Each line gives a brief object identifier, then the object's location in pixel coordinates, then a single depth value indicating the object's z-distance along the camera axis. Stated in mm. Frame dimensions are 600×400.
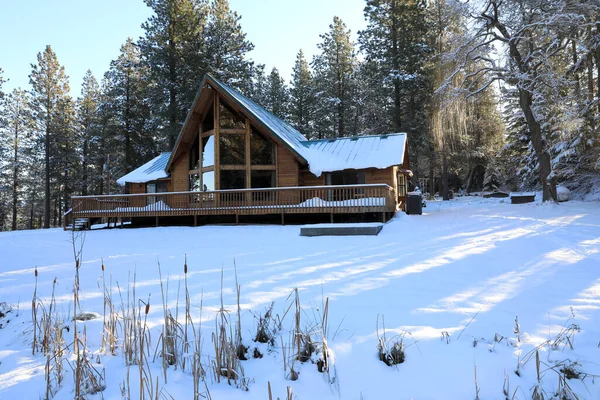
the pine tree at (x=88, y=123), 31789
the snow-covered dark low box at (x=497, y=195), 26459
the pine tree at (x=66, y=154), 30312
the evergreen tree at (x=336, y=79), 29938
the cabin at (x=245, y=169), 15172
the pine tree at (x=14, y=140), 31281
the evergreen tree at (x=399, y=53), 24531
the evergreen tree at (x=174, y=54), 24031
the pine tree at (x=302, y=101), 32969
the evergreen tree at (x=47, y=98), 28906
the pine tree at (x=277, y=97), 34031
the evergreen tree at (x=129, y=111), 28359
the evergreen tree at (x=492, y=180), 34234
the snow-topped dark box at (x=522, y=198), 17953
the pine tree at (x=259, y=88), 27155
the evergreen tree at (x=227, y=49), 25531
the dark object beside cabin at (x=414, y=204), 16766
